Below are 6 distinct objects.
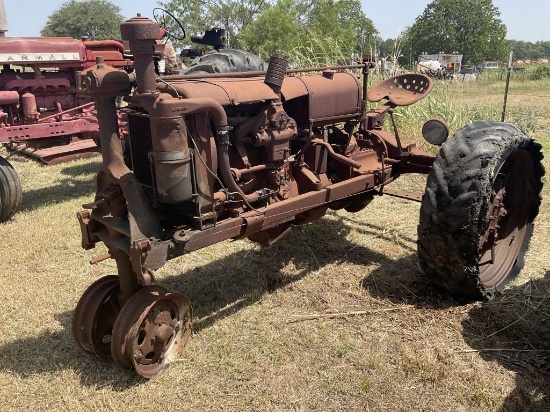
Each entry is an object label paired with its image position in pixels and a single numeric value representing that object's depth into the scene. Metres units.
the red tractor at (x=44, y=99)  5.87
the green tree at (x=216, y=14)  36.06
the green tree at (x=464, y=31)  50.34
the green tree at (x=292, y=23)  28.12
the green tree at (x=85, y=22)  47.56
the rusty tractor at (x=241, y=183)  2.69
